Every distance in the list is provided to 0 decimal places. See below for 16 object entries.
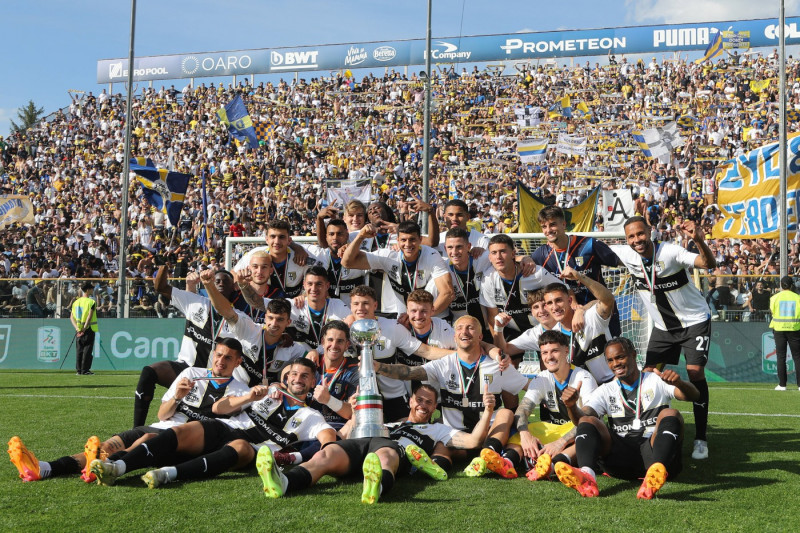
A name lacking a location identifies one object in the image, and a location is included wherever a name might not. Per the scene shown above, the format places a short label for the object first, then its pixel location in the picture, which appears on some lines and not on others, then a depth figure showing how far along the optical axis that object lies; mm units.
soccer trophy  5559
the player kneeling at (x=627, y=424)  5125
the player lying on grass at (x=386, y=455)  4707
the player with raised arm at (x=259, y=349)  6668
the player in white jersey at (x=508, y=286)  7082
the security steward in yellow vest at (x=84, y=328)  15250
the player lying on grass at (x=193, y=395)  5582
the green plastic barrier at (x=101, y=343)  16469
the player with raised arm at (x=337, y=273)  7898
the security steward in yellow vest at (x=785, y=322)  12945
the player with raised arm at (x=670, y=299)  6910
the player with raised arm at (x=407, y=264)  7184
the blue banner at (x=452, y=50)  34875
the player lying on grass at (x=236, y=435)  5203
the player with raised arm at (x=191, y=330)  7039
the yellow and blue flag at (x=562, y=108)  29156
